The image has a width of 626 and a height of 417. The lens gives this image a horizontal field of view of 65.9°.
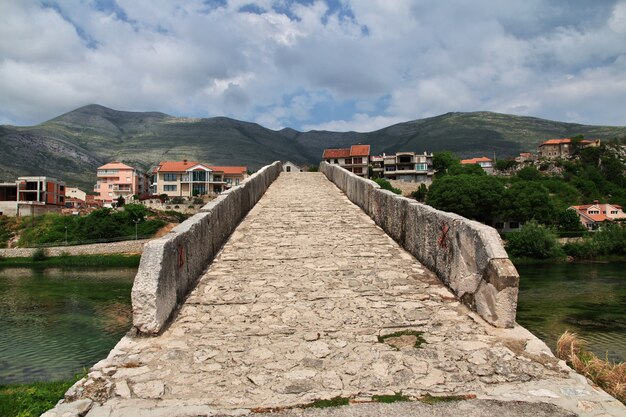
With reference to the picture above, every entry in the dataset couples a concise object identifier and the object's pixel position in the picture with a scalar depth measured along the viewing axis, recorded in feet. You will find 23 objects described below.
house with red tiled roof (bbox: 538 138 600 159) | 436.76
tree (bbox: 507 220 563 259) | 163.32
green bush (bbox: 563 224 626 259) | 171.22
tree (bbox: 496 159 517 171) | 400.06
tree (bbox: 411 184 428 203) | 253.85
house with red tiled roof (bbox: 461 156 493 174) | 425.28
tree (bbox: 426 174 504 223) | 205.26
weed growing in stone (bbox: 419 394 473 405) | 11.60
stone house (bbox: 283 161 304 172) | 183.69
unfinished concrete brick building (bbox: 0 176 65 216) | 237.45
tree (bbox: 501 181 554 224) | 205.67
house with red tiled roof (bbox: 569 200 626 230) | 230.48
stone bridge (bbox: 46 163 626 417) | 11.78
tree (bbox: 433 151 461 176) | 335.16
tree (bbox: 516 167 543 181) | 325.91
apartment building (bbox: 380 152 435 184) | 326.85
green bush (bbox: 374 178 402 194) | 218.22
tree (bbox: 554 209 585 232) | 214.28
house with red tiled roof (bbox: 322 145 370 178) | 318.24
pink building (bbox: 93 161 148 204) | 331.57
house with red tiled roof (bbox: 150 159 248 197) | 307.78
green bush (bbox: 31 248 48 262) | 178.42
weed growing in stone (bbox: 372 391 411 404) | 11.64
